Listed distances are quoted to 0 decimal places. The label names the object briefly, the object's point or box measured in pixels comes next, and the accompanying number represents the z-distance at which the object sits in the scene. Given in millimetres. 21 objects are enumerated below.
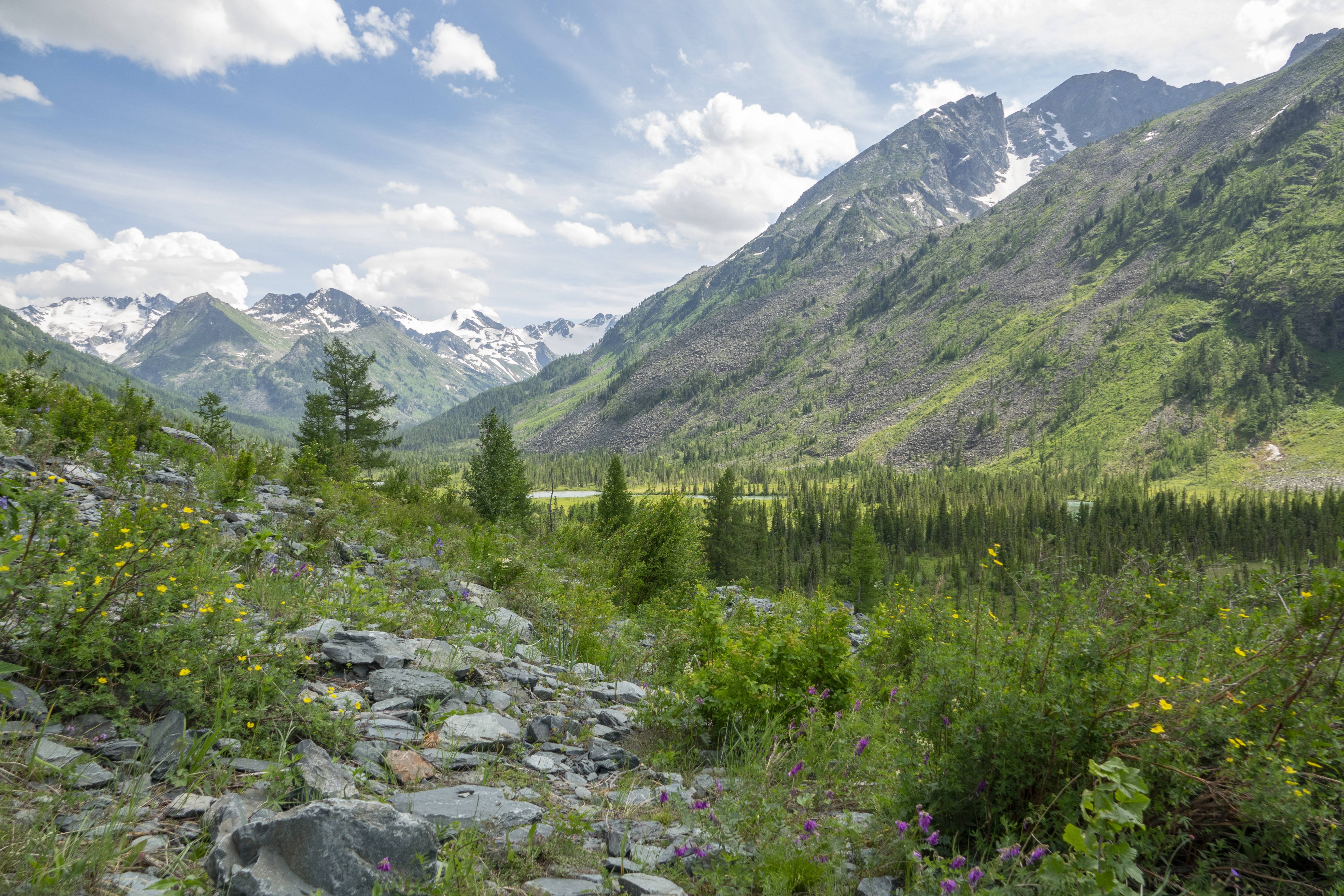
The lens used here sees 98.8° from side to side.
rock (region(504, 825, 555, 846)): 3695
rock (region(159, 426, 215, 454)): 17609
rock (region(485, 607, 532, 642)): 8312
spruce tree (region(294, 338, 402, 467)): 34906
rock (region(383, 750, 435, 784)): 4344
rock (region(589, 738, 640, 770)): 5387
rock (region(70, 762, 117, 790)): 3326
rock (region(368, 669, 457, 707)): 5508
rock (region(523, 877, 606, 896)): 3365
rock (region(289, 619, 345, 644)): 5945
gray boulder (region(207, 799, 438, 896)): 2840
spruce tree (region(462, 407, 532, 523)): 25750
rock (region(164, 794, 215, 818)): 3350
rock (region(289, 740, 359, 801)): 3752
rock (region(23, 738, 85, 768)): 3385
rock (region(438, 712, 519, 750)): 4922
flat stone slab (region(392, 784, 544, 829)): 3770
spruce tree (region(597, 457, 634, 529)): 23656
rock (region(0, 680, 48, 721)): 3621
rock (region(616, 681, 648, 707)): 7109
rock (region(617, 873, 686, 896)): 3432
